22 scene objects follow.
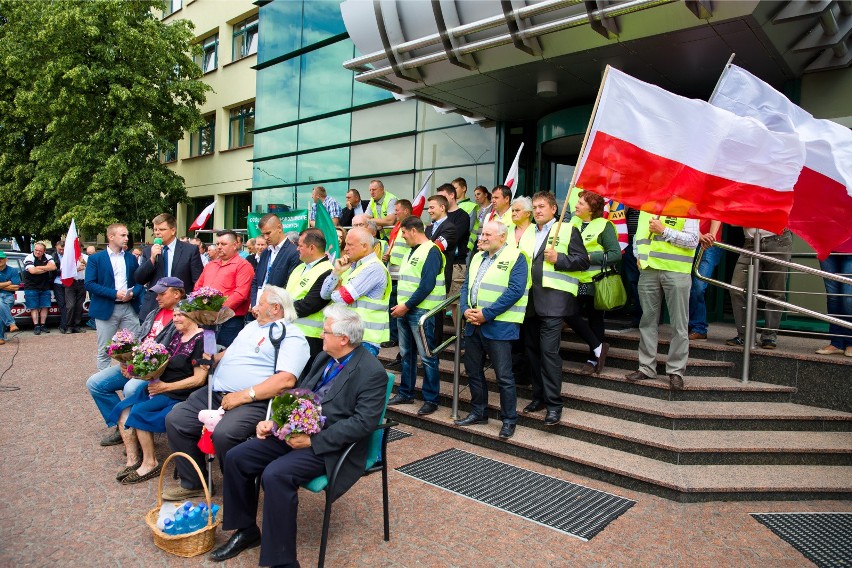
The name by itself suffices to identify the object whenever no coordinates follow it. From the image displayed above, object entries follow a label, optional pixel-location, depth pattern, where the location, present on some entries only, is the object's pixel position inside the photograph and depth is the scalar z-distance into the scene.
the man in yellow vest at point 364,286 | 5.55
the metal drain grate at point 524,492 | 4.20
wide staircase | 4.68
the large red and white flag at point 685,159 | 4.38
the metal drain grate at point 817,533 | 3.73
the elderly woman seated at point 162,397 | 4.82
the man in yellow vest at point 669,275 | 5.62
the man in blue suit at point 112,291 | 6.91
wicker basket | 3.59
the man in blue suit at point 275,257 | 6.82
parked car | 12.78
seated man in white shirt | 4.27
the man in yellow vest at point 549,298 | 5.54
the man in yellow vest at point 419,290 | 6.22
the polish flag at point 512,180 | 8.19
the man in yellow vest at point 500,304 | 5.41
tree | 18.55
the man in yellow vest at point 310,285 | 5.61
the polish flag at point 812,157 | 4.46
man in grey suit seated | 3.38
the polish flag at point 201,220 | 10.98
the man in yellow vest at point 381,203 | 10.13
